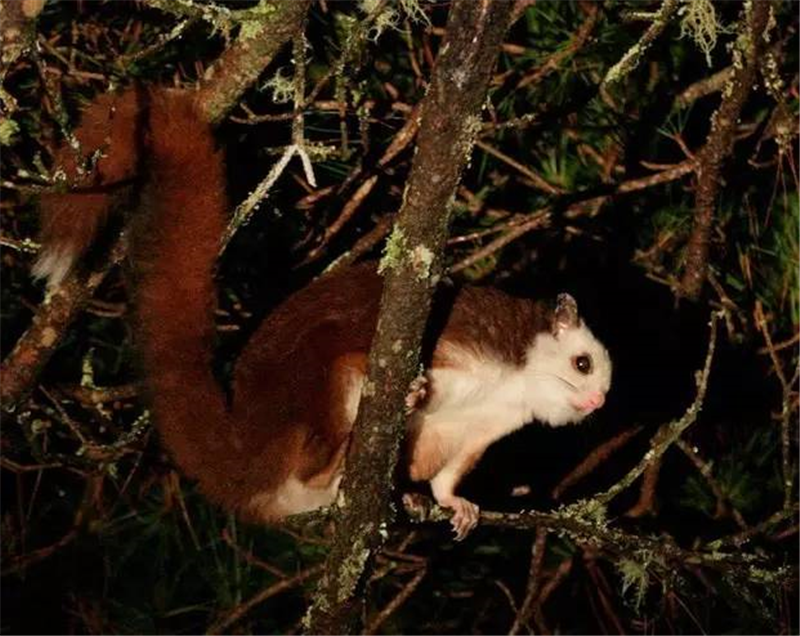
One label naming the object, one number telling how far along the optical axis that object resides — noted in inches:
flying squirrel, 196.4
